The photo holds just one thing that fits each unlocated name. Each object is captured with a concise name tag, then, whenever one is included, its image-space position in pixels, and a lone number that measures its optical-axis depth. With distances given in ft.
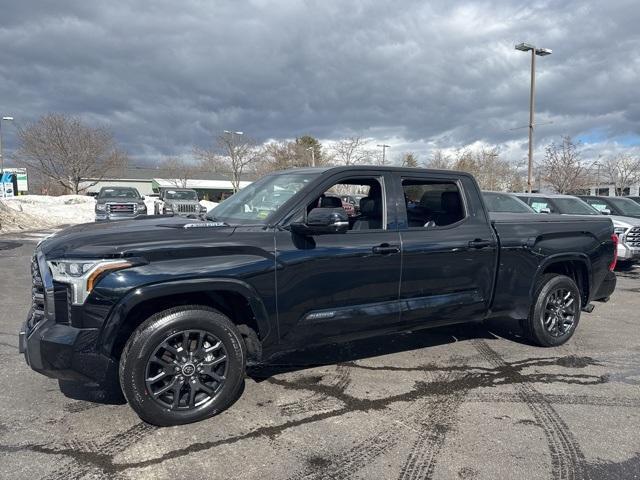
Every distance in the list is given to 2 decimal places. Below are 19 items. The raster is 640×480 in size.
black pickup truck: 10.42
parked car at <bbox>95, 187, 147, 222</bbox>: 62.18
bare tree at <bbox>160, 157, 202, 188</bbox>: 198.29
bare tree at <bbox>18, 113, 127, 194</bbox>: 126.62
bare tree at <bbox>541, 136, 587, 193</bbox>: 89.92
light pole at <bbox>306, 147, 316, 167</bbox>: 147.19
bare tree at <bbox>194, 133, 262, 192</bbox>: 146.82
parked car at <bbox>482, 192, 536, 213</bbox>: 36.27
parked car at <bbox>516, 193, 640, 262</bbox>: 35.42
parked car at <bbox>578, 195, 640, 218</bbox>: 42.51
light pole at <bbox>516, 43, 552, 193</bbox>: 66.13
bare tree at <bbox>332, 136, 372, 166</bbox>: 129.70
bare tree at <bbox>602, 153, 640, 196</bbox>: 148.97
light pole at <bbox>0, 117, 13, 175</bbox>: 106.32
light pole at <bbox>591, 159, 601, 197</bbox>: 134.22
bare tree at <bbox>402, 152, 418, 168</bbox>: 137.51
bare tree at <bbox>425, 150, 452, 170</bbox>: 140.23
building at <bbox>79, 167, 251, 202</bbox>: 207.82
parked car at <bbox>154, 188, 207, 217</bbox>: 68.08
